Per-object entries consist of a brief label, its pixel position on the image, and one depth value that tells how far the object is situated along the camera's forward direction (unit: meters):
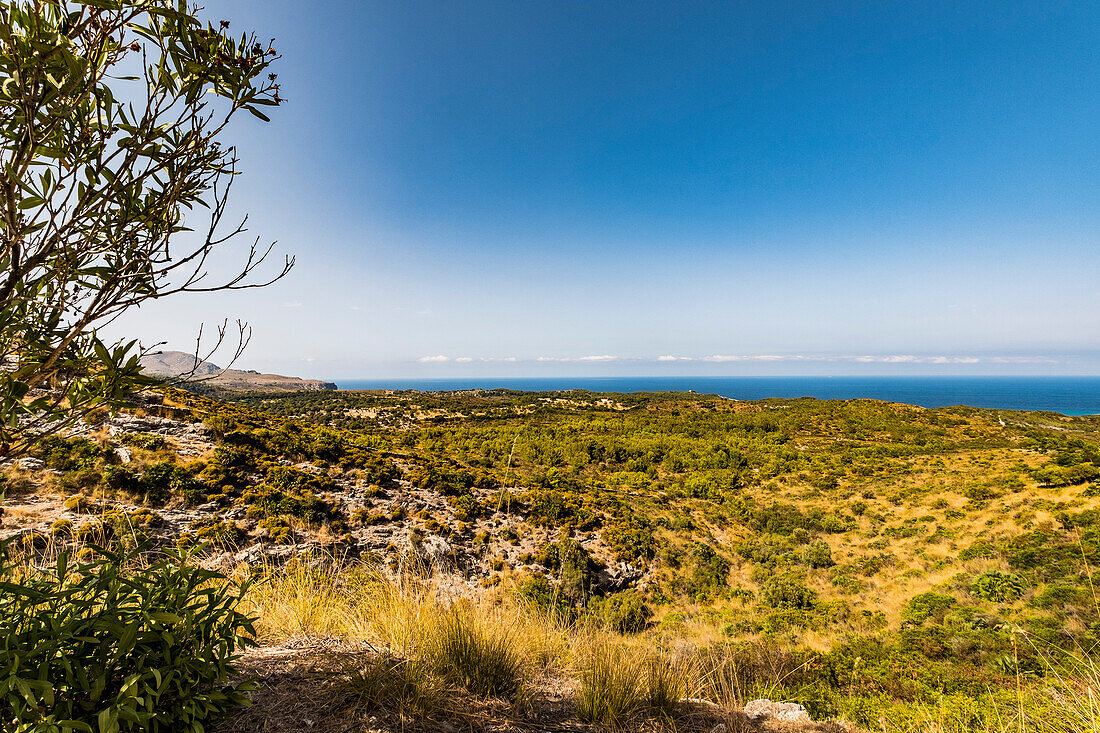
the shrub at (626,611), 8.93
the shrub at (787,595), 11.12
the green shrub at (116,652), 1.22
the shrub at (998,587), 9.33
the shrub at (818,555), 13.49
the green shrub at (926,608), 9.41
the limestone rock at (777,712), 3.15
